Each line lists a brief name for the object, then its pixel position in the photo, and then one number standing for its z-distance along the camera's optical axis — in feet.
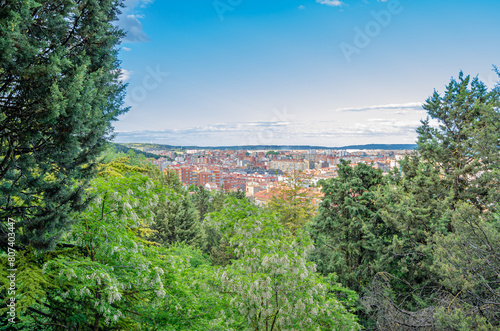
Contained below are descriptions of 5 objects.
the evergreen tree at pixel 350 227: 36.47
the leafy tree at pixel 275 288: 16.31
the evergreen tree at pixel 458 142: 34.99
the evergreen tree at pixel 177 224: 59.67
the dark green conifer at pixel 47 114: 9.64
